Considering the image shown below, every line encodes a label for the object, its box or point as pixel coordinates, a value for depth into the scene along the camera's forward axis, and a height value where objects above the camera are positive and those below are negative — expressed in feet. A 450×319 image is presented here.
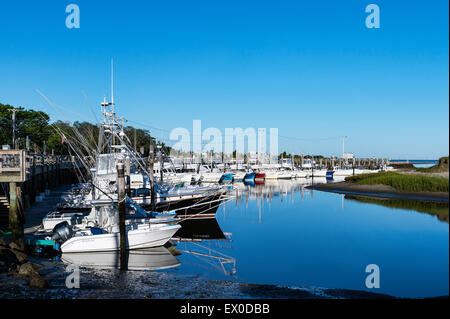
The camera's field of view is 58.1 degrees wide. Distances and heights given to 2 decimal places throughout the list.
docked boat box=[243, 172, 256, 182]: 345.57 -15.19
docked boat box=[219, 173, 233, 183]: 314.67 -14.38
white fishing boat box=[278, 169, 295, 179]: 388.59 -14.64
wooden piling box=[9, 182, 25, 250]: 70.08 -10.46
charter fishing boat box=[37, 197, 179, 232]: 87.15 -12.92
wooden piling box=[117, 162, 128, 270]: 69.77 -10.10
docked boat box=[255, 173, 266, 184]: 361.90 -15.97
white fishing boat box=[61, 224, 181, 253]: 75.61 -14.90
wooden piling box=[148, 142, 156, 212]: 115.03 -7.63
